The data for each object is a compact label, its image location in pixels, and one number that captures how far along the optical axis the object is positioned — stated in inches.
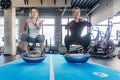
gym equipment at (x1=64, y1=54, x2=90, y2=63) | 74.7
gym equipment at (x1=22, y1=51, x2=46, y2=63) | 78.1
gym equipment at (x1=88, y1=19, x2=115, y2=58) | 139.9
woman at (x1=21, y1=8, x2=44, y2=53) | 82.8
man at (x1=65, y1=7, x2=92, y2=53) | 79.8
